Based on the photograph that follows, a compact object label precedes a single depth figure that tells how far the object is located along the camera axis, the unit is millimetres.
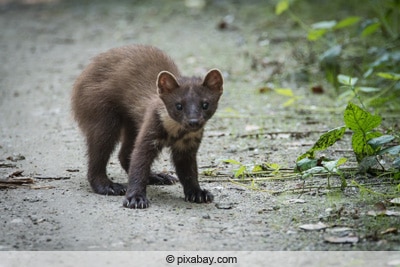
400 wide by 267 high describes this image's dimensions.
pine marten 11891
